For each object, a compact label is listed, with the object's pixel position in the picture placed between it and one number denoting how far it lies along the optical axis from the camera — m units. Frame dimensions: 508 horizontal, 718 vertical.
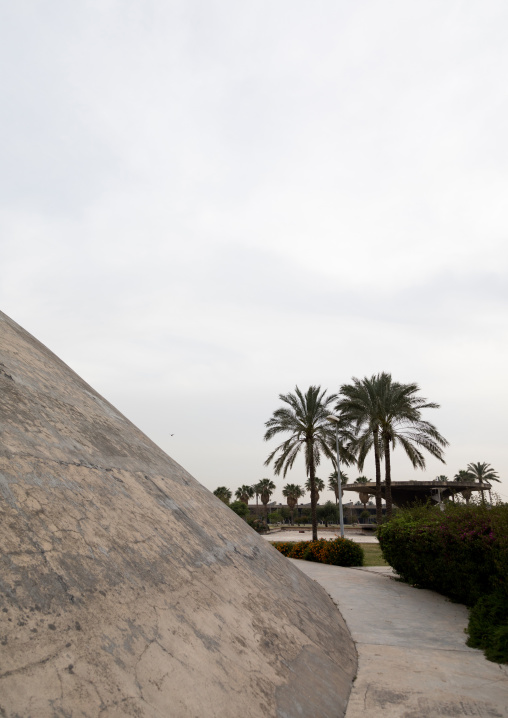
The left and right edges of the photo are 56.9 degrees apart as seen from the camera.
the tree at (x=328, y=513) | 76.38
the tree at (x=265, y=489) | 75.44
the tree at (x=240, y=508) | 50.86
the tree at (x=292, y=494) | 72.25
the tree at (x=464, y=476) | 66.61
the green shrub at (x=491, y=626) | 5.70
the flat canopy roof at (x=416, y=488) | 34.91
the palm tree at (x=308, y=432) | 24.53
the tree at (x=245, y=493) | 75.50
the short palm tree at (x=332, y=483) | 79.62
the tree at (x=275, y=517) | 80.13
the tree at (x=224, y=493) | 65.16
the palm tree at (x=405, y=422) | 23.23
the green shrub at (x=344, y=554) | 16.14
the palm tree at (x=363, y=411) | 23.98
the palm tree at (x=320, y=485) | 80.38
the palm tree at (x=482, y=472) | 61.81
